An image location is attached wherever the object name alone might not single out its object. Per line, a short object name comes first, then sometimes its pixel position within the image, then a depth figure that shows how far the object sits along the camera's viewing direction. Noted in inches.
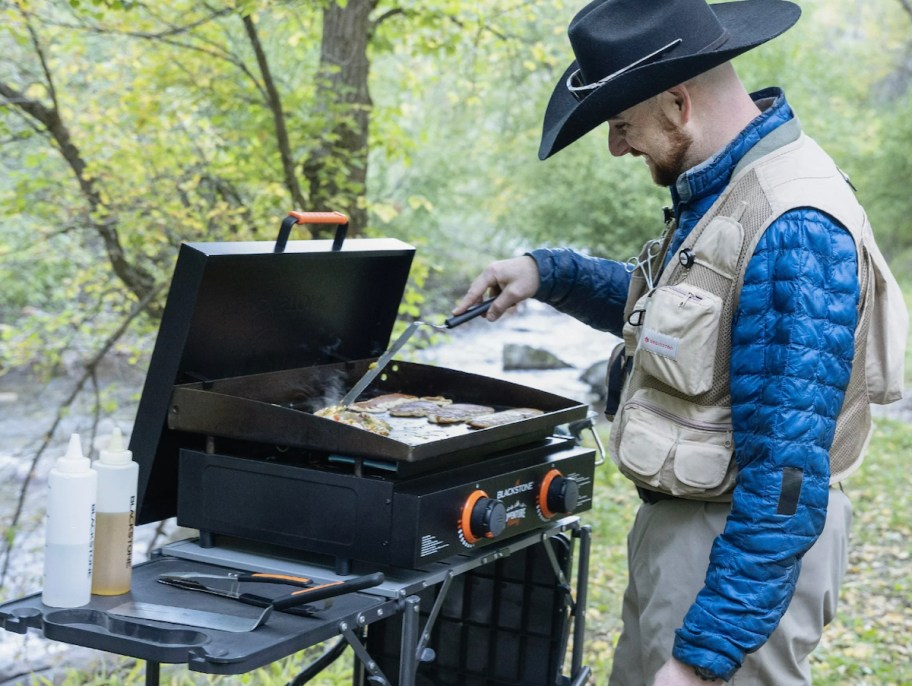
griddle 81.8
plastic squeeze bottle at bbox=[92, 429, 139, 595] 75.7
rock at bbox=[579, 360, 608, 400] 481.1
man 71.9
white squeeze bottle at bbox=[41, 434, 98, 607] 71.1
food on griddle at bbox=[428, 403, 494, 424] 95.5
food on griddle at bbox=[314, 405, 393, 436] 88.3
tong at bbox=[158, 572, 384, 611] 71.7
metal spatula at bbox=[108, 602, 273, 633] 70.5
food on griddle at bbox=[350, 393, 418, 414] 99.4
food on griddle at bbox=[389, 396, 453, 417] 98.3
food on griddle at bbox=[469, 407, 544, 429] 92.1
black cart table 66.6
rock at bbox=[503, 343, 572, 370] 502.0
